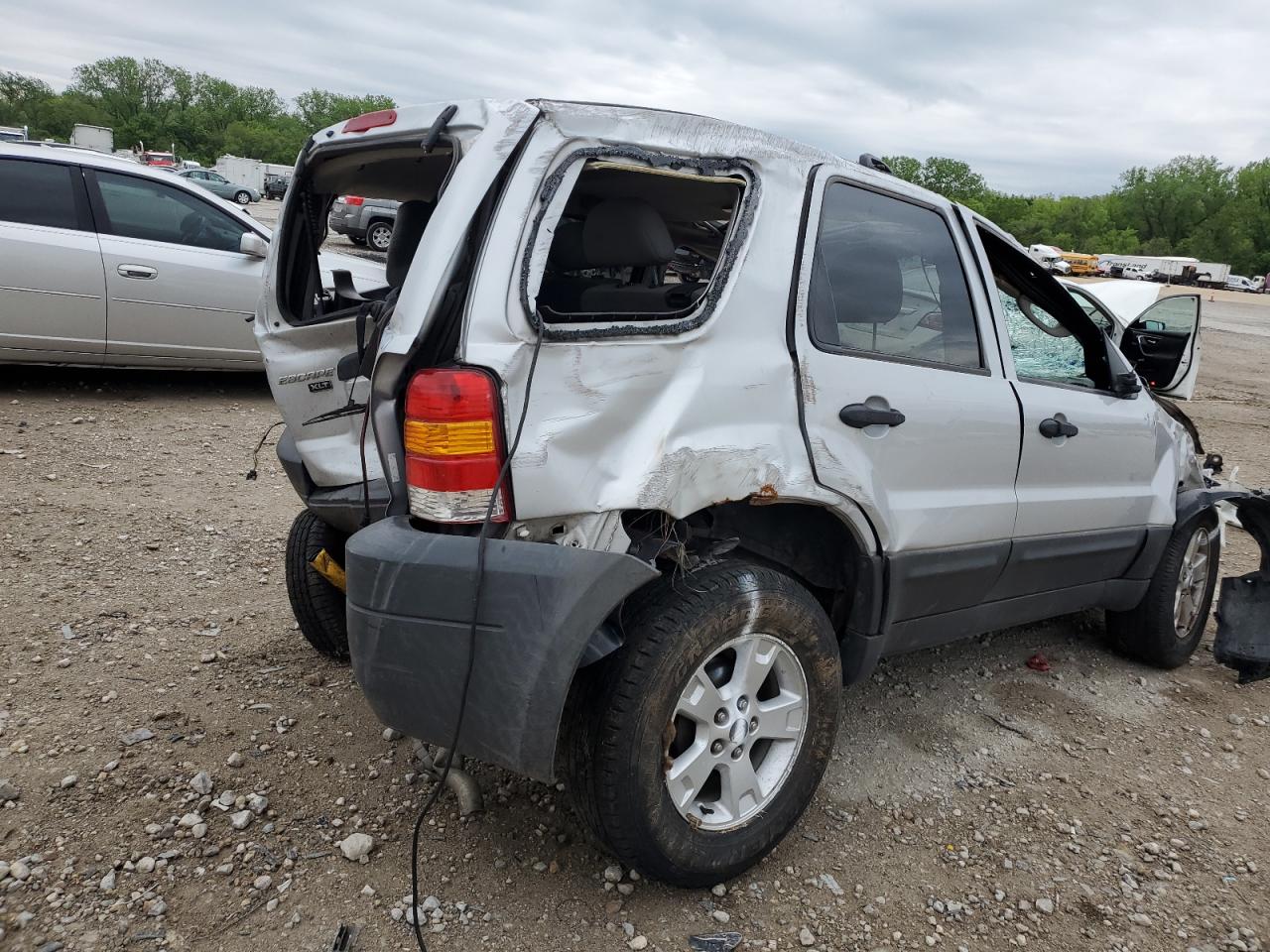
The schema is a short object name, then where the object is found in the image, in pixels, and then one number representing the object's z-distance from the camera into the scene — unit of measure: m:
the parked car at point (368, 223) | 17.16
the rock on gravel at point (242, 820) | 2.58
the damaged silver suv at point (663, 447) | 2.03
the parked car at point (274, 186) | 50.84
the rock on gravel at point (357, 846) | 2.48
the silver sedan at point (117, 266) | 6.29
